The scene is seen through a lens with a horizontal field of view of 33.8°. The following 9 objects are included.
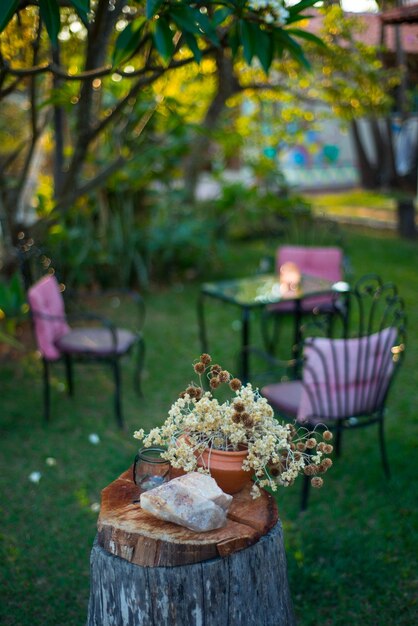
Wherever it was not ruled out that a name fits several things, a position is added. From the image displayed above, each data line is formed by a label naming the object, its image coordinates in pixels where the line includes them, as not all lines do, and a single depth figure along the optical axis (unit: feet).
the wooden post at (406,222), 33.86
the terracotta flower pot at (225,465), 6.95
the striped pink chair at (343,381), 10.41
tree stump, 6.25
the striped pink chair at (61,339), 13.92
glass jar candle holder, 7.11
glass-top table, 14.73
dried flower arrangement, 6.75
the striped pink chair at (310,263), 18.53
